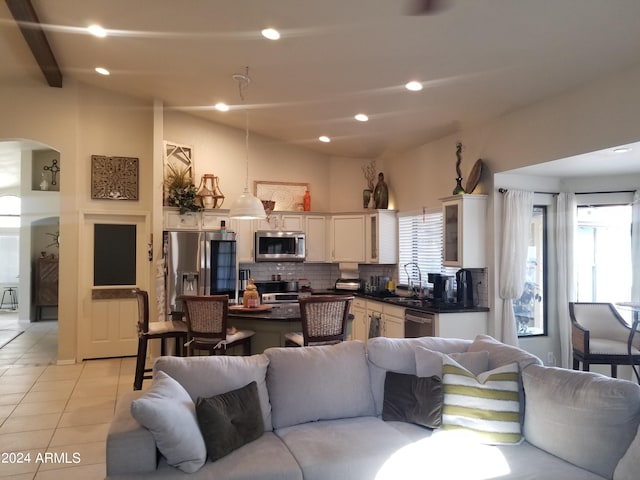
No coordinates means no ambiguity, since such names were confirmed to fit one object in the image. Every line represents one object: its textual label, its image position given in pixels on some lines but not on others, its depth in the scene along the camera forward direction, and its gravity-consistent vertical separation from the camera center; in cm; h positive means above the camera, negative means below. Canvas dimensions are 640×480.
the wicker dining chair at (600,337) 425 -86
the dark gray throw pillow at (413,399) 282 -95
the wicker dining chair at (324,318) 399 -62
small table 411 -70
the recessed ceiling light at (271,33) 390 +180
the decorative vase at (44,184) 908 +120
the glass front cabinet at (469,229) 509 +21
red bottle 748 +72
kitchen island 444 -77
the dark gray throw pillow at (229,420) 241 -94
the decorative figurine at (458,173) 529 +87
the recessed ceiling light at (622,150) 379 +81
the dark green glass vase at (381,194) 715 +82
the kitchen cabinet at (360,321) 663 -105
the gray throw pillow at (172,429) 222 -88
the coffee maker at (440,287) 557 -47
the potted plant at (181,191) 656 +78
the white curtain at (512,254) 494 -6
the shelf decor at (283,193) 737 +86
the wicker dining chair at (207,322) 410 -67
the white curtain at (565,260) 516 -13
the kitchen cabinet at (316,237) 738 +16
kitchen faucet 635 -47
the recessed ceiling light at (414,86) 439 +154
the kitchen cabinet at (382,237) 697 +16
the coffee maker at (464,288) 527 -45
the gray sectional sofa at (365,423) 227 -96
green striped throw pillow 264 -90
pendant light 489 +43
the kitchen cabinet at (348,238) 723 +15
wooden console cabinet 1023 -81
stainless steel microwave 697 +2
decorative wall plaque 681 +101
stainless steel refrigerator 634 -26
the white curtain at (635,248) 474 +1
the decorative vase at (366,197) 739 +80
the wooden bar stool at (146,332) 480 -87
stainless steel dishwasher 504 -85
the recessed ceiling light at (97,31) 462 +216
